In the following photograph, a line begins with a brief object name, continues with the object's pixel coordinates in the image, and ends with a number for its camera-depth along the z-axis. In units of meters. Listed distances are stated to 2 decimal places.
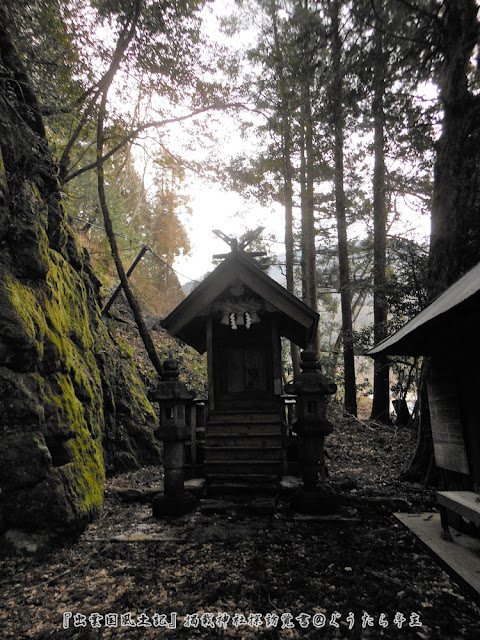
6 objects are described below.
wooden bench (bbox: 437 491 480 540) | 3.02
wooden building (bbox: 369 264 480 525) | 3.54
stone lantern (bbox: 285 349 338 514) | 5.39
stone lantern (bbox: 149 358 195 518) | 5.54
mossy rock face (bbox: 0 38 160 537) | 4.21
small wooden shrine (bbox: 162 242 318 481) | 6.73
